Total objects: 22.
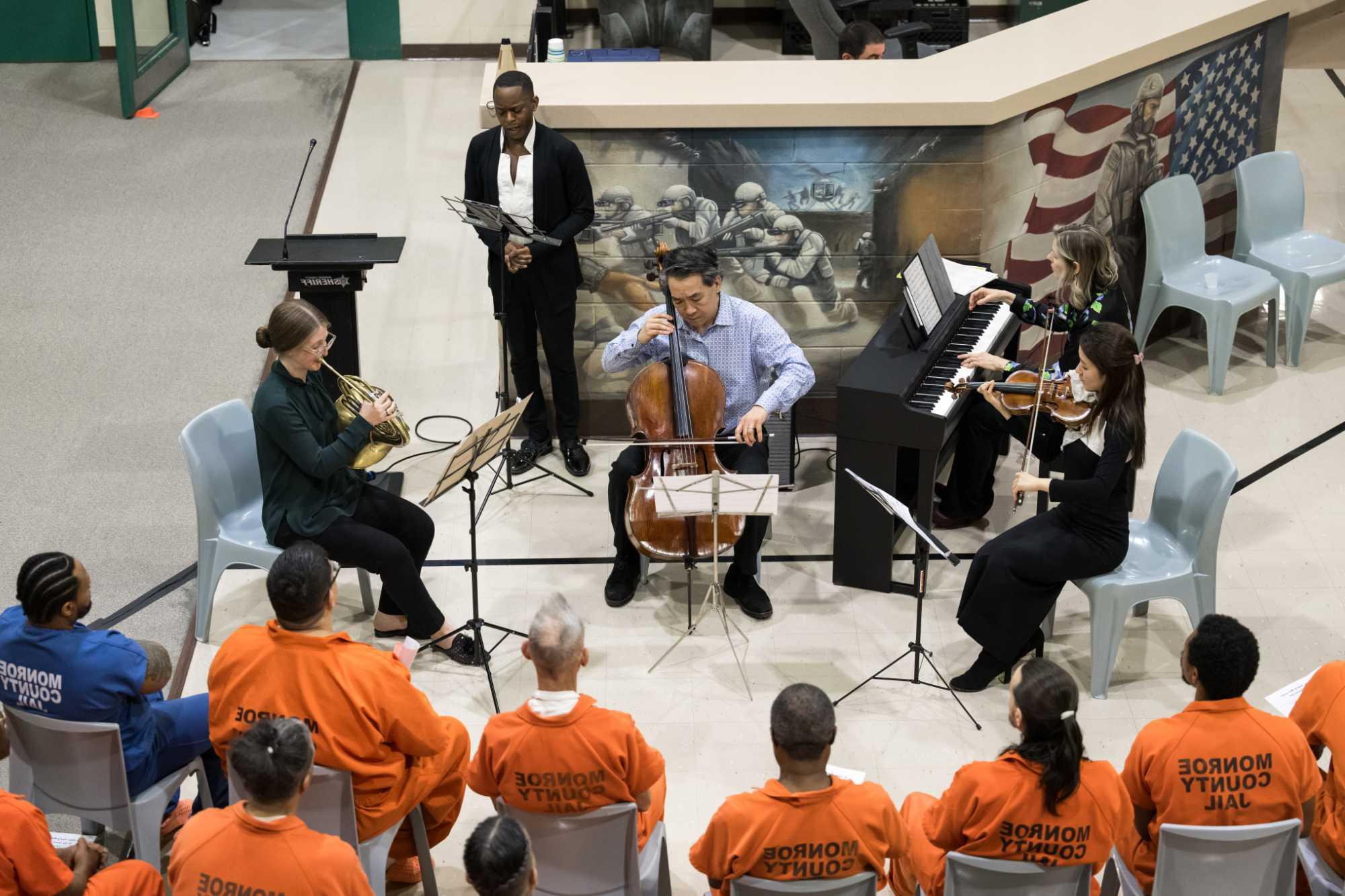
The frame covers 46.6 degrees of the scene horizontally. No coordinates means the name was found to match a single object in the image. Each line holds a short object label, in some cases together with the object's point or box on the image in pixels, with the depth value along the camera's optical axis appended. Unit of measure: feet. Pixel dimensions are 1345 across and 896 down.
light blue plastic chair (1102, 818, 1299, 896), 11.59
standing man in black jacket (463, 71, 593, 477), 19.99
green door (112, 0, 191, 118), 31.60
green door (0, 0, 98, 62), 34.55
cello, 17.02
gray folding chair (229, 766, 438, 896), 12.42
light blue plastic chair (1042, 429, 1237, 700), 16.69
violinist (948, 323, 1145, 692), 16.07
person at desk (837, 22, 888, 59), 27.20
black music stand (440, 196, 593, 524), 19.48
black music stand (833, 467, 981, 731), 15.25
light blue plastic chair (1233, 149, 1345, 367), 23.86
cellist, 18.35
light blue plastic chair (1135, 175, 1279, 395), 22.97
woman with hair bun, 16.26
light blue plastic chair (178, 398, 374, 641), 17.19
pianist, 18.66
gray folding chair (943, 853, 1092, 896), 11.48
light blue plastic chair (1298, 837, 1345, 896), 12.67
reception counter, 20.62
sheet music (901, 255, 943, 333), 18.83
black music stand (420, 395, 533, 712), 15.24
